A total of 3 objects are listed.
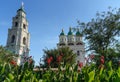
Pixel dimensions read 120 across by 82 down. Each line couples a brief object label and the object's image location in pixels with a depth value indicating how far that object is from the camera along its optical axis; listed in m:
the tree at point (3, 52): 11.54
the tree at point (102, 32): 10.92
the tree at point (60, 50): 15.71
